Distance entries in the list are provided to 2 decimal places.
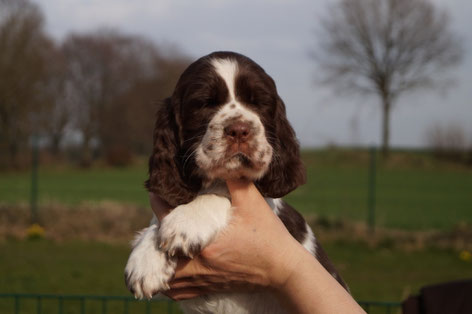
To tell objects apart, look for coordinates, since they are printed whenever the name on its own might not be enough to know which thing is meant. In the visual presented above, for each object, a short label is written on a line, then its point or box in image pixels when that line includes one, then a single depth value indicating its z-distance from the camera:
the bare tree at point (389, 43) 33.88
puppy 2.61
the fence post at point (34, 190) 12.71
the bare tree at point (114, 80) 26.78
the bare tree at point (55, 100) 26.28
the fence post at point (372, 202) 12.26
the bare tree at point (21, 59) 28.19
